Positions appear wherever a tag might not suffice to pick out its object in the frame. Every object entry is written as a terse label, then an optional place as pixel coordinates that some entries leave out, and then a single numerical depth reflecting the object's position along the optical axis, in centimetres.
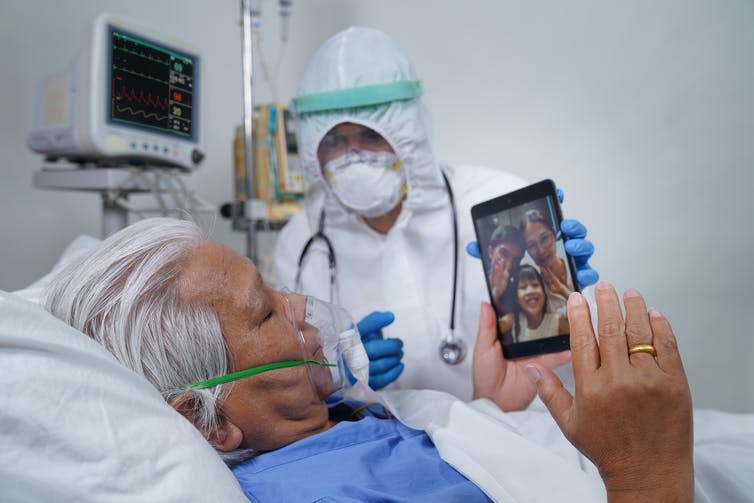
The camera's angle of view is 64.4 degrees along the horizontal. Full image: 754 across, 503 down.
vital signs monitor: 170
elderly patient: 69
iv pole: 203
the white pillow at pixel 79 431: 64
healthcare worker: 158
